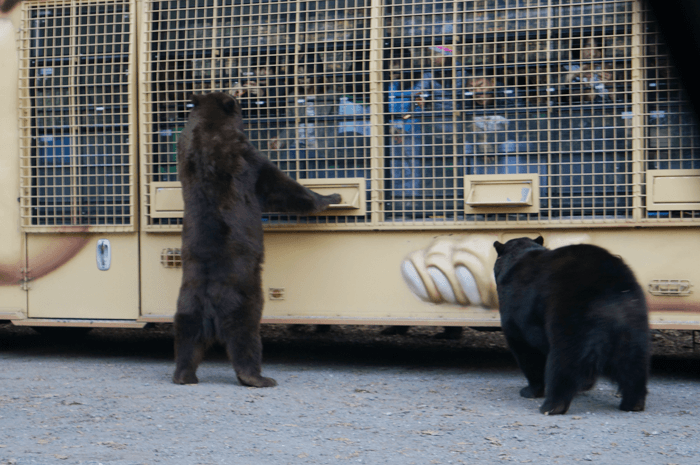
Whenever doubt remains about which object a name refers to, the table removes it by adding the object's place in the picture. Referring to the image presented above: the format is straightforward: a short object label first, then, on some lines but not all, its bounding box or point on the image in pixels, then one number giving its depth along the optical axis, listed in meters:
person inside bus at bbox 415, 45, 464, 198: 12.12
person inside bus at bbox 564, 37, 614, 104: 11.52
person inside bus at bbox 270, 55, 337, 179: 12.60
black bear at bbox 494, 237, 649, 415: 8.71
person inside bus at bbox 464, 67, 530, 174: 11.93
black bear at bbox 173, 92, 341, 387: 10.89
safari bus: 11.42
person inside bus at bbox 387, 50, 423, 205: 12.30
